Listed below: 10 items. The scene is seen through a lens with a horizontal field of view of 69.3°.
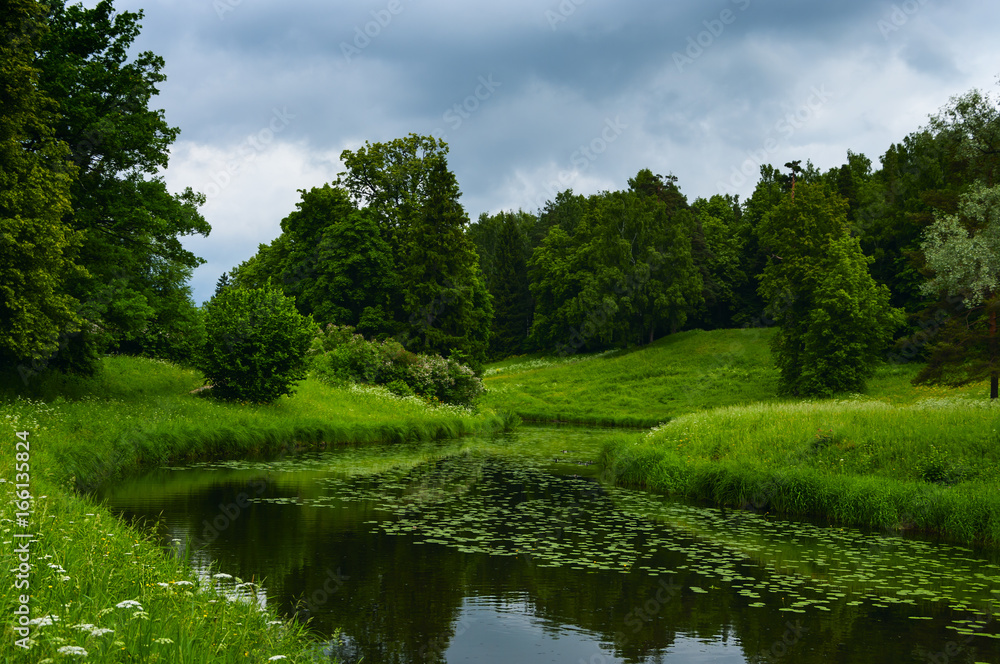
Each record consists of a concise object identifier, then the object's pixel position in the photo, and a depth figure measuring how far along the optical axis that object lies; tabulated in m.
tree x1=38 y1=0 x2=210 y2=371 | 26.36
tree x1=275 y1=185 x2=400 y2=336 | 55.75
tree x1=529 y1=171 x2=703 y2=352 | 77.56
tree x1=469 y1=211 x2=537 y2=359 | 102.69
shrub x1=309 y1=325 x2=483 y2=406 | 43.53
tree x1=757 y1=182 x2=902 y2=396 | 51.72
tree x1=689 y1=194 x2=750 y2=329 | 86.00
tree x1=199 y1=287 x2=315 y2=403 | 31.50
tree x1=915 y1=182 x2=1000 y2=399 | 28.66
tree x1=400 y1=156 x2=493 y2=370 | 49.44
